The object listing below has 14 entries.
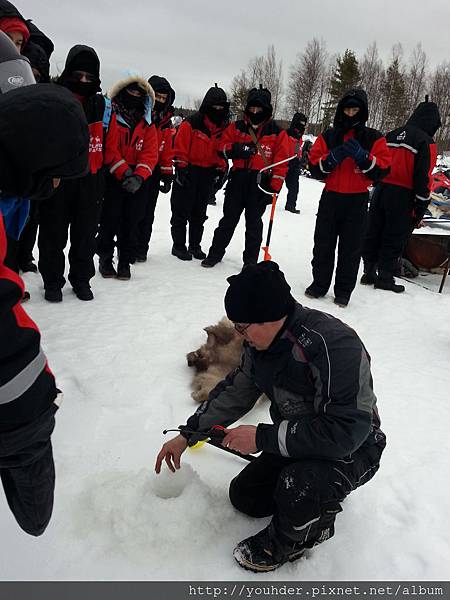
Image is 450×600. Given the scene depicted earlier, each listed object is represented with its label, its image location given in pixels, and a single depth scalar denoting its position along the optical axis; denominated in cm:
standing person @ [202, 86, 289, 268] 507
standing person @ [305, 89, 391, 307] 427
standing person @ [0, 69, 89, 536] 97
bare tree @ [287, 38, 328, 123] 4144
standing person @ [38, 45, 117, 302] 353
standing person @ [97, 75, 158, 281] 418
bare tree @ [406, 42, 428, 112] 4141
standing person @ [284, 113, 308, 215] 1023
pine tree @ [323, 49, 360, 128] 3741
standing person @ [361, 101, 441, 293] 515
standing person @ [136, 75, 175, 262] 512
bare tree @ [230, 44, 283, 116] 4244
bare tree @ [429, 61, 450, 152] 3784
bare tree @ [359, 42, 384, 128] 4066
